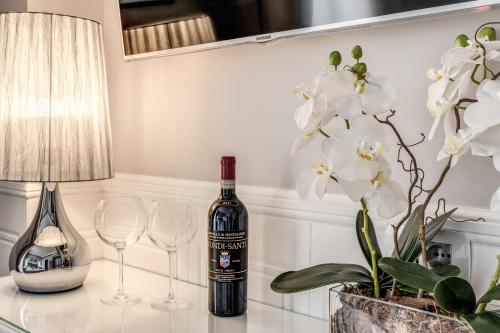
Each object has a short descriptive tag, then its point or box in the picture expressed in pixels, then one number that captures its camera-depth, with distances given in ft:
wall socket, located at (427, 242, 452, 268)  3.47
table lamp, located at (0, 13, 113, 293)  4.42
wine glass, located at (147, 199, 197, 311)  4.38
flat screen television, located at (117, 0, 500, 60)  3.51
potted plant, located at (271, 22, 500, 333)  2.51
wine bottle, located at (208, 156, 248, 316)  3.92
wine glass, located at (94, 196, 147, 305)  4.51
